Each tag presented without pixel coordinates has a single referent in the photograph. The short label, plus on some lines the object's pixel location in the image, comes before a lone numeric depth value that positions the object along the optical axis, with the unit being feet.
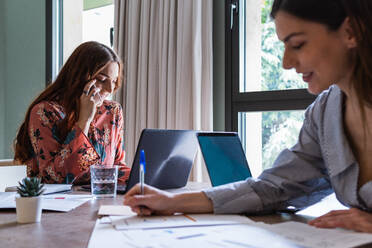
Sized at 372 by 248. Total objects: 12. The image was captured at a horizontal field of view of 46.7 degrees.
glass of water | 4.19
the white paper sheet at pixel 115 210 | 3.29
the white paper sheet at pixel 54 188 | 4.37
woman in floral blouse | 5.40
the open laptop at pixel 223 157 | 4.59
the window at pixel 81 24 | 12.32
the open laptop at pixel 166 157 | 4.27
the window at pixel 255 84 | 8.22
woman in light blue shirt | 3.17
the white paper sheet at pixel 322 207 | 3.46
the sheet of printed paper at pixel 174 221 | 2.87
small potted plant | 3.06
